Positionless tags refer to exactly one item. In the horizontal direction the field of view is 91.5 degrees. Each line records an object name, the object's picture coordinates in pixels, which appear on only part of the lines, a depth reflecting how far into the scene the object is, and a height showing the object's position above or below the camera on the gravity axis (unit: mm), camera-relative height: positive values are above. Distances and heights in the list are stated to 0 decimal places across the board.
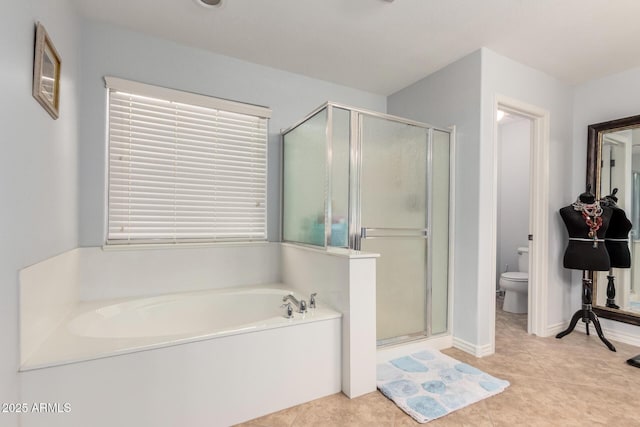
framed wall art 1418 +670
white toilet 3449 -850
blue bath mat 1735 -1064
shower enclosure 2205 +98
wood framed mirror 2658 +269
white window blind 2266 +353
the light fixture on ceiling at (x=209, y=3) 1938 +1308
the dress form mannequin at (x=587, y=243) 2607 -222
